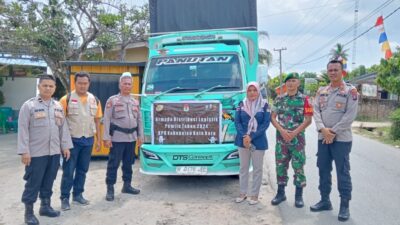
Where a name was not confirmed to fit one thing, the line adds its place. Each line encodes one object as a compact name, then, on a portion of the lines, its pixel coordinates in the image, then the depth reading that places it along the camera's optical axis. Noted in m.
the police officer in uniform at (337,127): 4.98
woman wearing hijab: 5.57
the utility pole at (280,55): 55.78
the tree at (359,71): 66.07
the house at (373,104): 25.78
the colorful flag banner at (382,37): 16.36
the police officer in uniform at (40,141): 4.65
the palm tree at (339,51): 57.34
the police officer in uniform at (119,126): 5.88
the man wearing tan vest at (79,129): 5.39
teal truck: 6.21
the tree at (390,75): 16.53
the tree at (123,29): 12.51
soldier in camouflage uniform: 5.44
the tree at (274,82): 64.56
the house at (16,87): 18.25
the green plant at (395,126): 14.49
